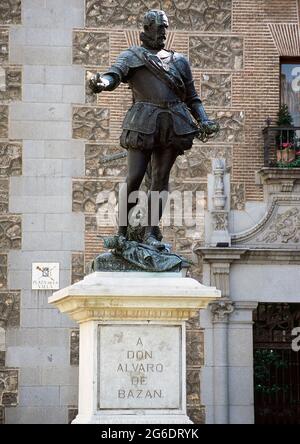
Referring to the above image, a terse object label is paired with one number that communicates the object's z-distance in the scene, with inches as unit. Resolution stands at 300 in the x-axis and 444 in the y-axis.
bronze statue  423.5
